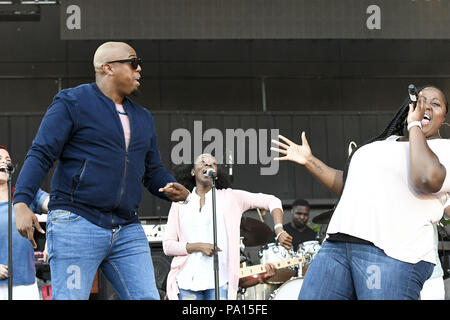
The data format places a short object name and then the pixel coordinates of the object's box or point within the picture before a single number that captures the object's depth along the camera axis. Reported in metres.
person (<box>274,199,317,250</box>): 9.08
